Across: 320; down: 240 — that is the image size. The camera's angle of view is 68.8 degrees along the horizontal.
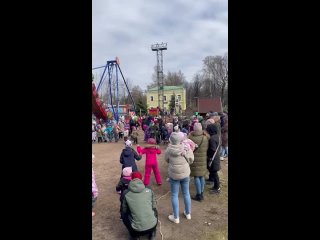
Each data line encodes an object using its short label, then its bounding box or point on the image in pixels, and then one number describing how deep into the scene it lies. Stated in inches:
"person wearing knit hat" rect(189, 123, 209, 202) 185.2
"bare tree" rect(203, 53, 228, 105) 2169.9
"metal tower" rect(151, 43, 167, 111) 1291.8
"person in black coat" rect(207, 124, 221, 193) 200.1
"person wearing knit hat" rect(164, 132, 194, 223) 157.7
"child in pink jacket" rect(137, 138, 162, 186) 217.5
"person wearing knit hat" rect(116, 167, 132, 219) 171.2
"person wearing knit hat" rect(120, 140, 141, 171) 209.6
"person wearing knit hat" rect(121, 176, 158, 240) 130.0
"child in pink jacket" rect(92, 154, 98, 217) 162.2
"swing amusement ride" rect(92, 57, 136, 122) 789.9
